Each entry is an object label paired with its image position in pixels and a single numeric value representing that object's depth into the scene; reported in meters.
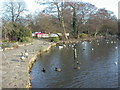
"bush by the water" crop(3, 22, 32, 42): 22.10
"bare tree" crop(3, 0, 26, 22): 29.76
